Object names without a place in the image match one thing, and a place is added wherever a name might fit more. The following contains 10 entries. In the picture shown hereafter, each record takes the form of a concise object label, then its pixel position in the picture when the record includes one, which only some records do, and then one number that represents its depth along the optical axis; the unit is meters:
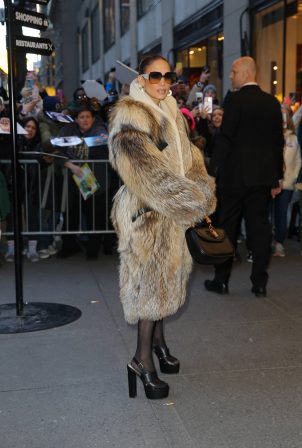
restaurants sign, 5.37
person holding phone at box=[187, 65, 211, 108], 10.17
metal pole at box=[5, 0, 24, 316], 5.24
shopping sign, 5.34
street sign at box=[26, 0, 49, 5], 5.50
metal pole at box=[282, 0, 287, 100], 11.89
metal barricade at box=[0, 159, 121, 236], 8.06
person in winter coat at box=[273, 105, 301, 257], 8.07
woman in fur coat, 3.55
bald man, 6.00
